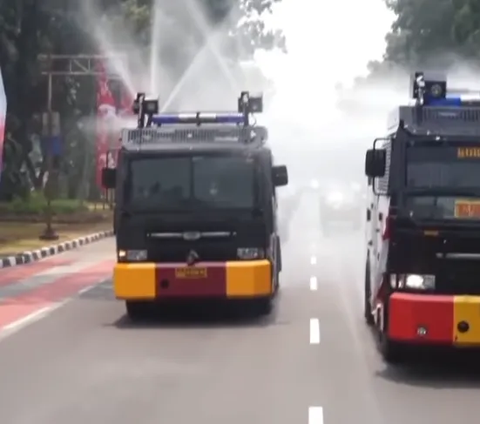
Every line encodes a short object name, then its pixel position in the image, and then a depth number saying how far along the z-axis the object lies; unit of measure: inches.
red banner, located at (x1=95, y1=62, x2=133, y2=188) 1926.7
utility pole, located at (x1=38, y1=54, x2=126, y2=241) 1514.5
